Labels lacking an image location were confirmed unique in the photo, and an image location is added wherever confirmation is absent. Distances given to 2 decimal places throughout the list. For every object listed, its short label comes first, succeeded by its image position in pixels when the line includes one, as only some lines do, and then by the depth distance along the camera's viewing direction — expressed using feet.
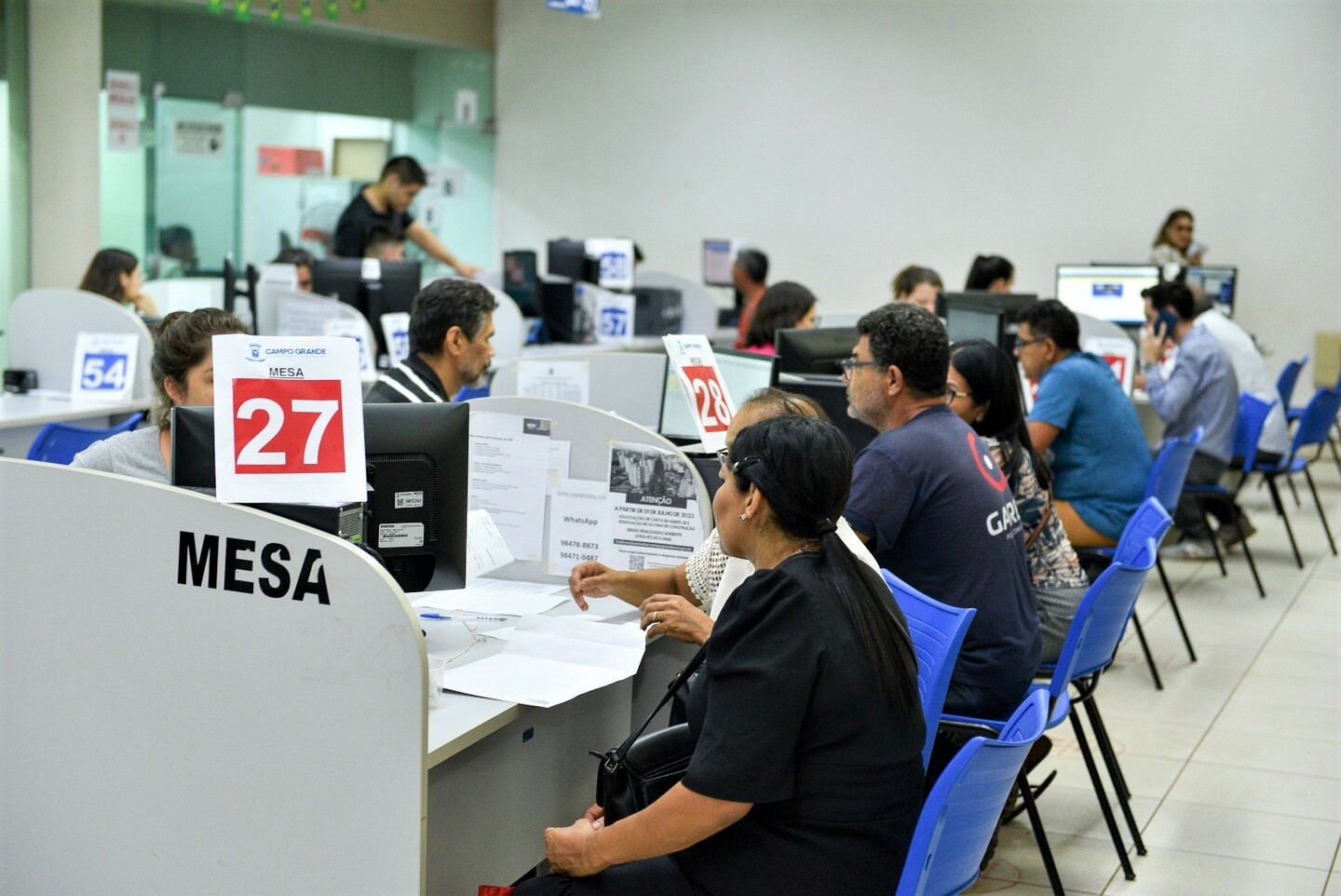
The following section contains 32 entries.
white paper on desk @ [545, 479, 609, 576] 8.96
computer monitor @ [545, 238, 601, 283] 25.80
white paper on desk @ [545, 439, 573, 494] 8.99
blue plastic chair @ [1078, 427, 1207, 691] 13.60
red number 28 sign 9.10
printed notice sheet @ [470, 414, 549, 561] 9.07
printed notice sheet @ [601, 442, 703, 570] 8.77
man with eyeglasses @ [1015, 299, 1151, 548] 13.91
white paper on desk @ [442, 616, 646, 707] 6.81
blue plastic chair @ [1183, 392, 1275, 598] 19.26
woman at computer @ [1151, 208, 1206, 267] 28.76
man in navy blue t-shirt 8.71
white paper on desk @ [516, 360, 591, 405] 12.56
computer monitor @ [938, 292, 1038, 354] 15.76
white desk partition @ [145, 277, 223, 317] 22.85
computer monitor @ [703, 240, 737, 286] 29.40
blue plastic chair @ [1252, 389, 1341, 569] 19.76
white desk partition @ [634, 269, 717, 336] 28.07
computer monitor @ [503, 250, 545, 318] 24.14
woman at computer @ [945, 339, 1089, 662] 10.62
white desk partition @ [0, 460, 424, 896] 5.72
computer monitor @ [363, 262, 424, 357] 19.83
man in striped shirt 10.78
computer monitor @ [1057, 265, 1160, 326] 24.79
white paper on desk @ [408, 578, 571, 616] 8.49
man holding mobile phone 18.76
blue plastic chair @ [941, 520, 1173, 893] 8.70
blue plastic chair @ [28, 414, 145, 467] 12.48
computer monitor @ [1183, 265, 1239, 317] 27.04
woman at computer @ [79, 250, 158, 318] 18.30
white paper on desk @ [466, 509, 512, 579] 8.52
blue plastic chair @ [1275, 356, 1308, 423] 23.20
